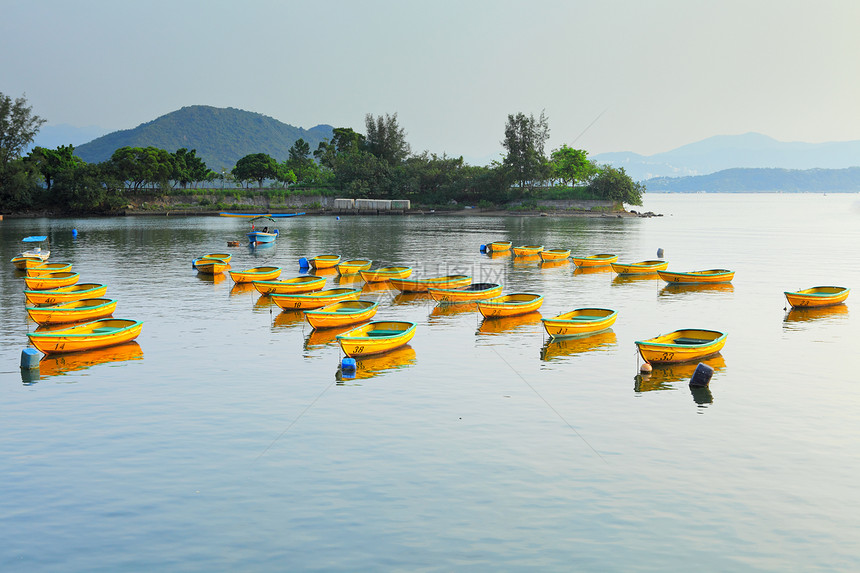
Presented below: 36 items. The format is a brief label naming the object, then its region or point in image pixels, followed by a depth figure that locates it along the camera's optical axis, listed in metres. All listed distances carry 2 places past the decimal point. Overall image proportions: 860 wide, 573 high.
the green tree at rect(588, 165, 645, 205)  179.62
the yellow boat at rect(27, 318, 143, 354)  32.97
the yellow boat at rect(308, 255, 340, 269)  65.62
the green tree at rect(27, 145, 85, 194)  161.75
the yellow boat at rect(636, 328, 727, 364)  31.08
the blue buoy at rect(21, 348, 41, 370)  30.73
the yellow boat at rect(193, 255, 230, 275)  61.97
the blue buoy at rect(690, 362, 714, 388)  28.59
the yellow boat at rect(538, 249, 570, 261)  75.50
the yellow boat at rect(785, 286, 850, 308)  46.34
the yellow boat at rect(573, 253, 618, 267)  70.94
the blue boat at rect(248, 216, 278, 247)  95.31
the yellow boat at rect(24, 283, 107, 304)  43.53
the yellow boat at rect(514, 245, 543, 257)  81.88
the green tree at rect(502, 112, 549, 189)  191.38
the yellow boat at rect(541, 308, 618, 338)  36.25
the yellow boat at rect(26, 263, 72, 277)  54.72
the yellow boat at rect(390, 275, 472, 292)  49.75
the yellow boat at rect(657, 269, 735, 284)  57.34
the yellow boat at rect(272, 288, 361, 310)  44.41
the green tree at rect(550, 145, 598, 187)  193.38
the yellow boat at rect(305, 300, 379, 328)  39.03
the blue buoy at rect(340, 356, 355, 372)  30.59
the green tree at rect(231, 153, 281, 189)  197.88
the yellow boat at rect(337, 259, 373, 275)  61.07
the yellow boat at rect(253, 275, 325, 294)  48.88
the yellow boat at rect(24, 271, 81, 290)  48.58
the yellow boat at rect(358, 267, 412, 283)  54.56
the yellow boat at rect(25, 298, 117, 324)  38.31
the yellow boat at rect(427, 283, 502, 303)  46.84
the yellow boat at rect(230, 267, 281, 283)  56.06
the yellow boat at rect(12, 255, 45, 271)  63.73
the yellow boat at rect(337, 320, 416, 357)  32.25
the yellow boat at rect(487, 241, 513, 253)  86.00
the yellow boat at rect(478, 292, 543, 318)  42.06
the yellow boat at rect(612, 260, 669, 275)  63.79
